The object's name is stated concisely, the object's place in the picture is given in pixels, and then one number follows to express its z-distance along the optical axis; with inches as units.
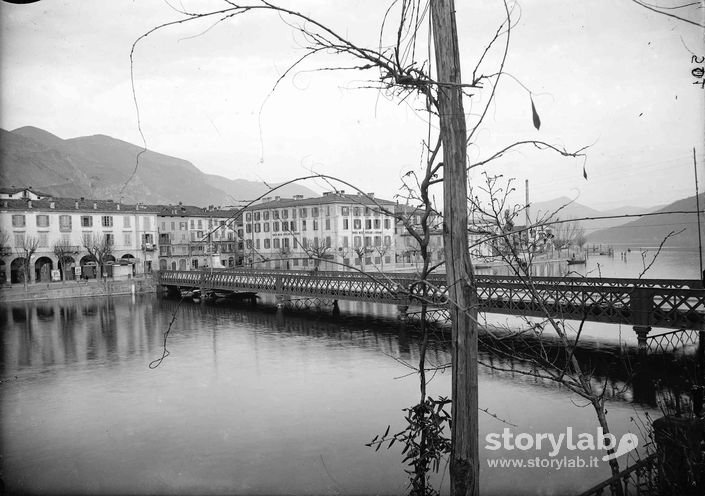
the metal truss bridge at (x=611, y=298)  511.2
